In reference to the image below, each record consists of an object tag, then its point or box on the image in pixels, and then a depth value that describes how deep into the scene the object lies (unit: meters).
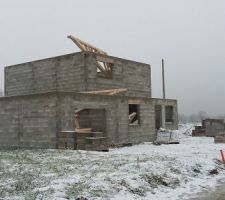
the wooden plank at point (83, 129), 23.13
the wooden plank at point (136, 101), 26.43
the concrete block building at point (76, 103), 21.67
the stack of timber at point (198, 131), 35.67
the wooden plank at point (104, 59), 30.49
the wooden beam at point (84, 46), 32.50
